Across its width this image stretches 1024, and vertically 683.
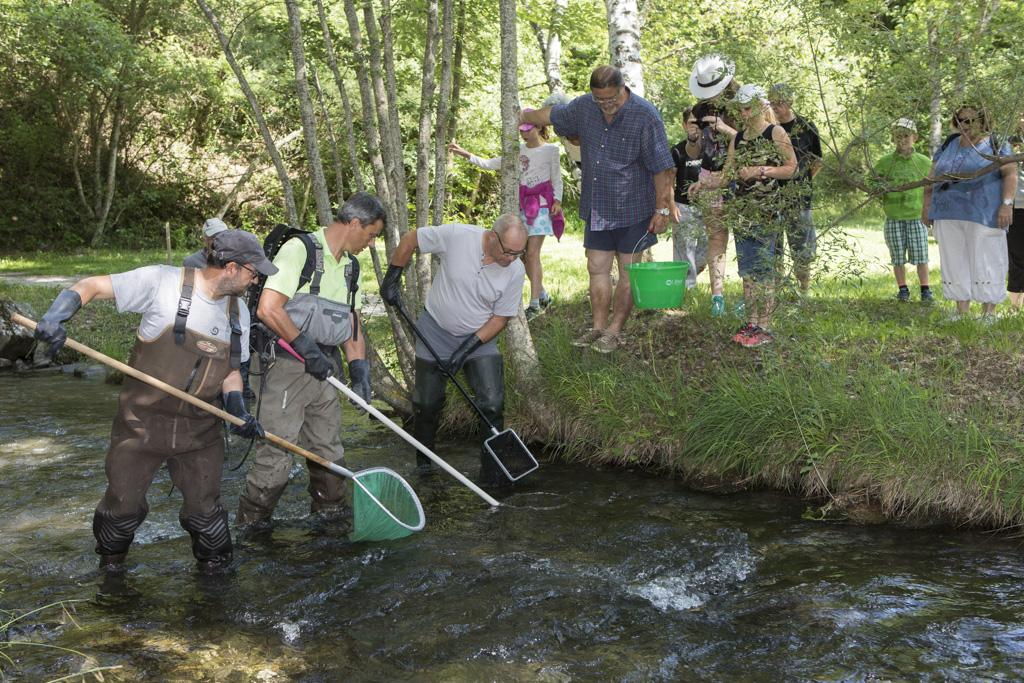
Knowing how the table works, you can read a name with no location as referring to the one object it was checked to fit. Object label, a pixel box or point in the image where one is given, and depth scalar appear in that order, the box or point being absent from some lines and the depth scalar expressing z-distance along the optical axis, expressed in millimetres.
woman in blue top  7906
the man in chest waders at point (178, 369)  4484
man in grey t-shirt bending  6355
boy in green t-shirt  9102
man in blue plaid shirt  7375
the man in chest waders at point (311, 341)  5367
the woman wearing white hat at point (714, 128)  7808
